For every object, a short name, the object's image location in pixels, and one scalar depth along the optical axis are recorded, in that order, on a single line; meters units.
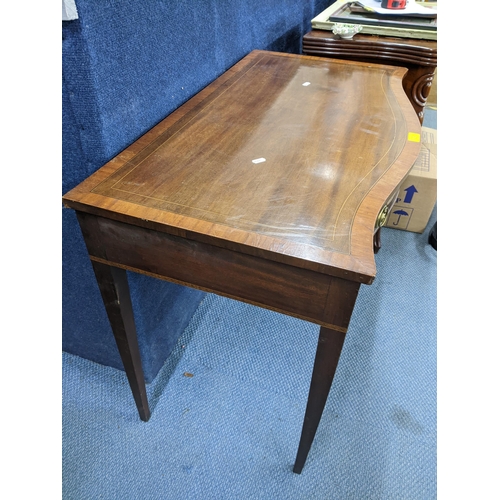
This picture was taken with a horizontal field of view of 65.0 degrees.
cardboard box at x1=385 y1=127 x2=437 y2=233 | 1.52
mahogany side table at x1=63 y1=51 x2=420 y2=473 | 0.54
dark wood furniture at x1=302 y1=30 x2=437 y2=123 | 1.21
